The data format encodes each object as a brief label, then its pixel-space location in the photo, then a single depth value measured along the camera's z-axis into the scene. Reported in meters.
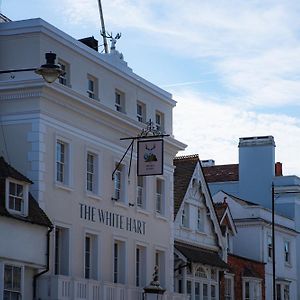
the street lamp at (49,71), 24.52
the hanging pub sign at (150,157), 40.19
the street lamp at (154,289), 41.41
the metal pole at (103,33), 43.91
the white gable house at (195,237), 48.44
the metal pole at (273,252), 56.24
